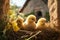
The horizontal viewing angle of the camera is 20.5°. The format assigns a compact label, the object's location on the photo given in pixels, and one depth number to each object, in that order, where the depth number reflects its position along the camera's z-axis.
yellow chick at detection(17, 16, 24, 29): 1.64
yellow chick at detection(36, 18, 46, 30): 1.69
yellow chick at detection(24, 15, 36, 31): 1.67
